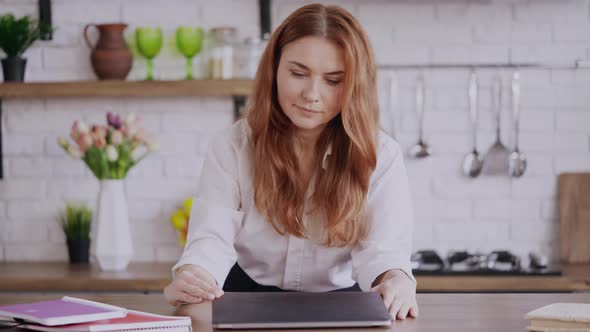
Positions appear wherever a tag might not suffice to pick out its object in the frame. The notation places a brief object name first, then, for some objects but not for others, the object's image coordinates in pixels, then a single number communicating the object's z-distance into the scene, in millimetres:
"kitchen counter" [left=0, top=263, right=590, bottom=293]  2844
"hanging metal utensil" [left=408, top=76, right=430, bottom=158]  3256
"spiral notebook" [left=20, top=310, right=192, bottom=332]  1376
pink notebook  1392
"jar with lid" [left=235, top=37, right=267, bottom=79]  3188
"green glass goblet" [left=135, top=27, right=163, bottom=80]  3172
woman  1883
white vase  3051
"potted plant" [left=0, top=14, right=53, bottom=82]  3168
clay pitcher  3182
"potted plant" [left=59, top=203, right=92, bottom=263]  3232
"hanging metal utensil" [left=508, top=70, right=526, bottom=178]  3227
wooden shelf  3109
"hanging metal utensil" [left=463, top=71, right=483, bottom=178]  3246
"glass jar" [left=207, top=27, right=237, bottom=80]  3191
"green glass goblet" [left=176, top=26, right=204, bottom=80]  3162
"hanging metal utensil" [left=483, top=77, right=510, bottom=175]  3232
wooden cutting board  3203
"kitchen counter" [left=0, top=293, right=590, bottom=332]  1507
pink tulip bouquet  3043
